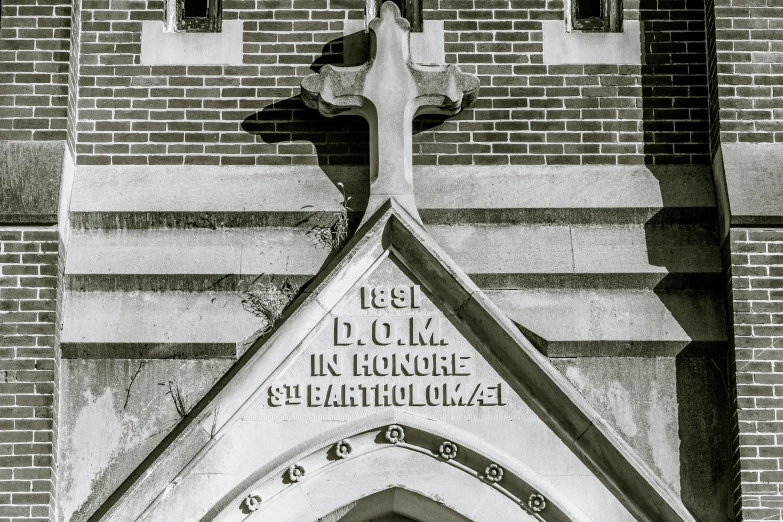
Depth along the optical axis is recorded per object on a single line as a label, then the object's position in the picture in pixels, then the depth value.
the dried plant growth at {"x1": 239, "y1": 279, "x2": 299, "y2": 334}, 10.44
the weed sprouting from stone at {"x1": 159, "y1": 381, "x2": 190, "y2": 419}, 10.21
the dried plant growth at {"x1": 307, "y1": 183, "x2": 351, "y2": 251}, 10.70
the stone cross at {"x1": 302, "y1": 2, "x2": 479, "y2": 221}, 10.80
